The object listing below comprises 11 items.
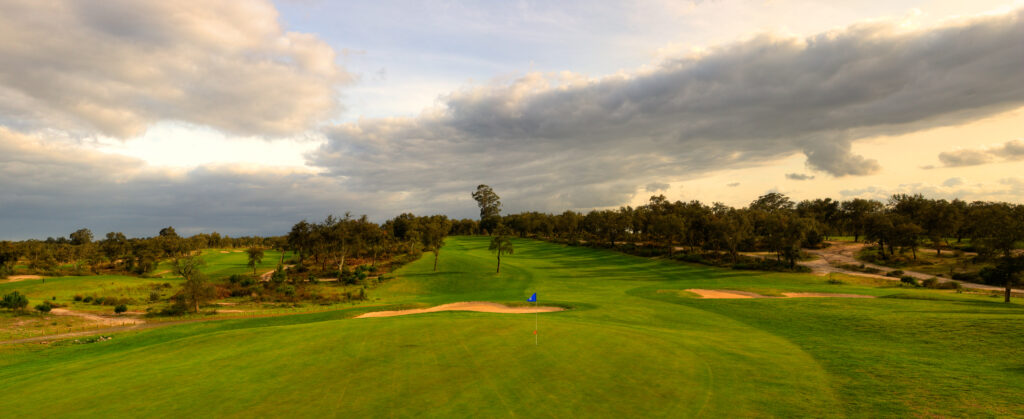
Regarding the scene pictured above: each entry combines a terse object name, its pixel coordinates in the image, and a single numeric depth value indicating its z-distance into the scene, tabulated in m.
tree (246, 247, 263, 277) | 80.31
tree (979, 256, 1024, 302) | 32.62
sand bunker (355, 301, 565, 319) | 39.40
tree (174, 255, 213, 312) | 47.25
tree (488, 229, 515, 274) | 71.50
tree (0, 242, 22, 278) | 93.40
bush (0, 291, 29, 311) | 46.78
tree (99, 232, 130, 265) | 105.94
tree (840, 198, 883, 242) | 114.90
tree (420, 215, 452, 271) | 81.12
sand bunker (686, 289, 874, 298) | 44.99
